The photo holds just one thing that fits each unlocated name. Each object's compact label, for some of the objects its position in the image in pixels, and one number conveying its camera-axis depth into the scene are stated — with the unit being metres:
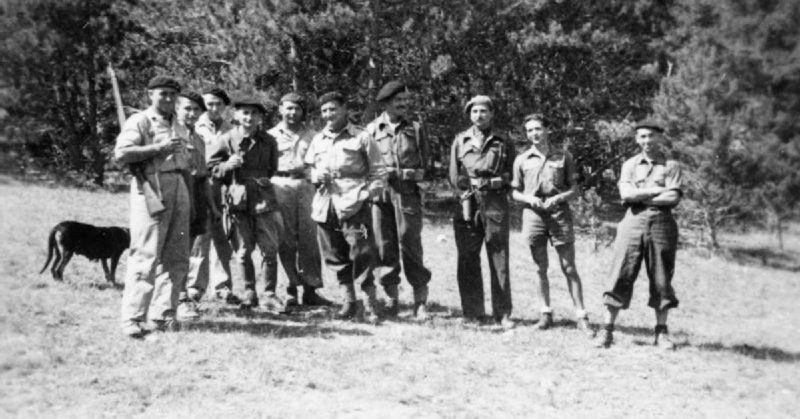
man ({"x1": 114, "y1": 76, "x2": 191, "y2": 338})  5.91
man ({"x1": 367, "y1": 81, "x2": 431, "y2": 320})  7.26
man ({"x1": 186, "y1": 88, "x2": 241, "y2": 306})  7.31
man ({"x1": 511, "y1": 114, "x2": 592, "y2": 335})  7.25
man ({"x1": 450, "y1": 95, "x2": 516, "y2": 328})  7.30
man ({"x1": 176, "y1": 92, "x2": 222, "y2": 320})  6.62
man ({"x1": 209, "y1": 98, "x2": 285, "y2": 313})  7.25
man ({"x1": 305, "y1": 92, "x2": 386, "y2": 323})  7.00
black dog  7.82
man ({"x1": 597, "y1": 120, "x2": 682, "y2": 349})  6.80
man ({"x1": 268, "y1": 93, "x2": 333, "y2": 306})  7.74
